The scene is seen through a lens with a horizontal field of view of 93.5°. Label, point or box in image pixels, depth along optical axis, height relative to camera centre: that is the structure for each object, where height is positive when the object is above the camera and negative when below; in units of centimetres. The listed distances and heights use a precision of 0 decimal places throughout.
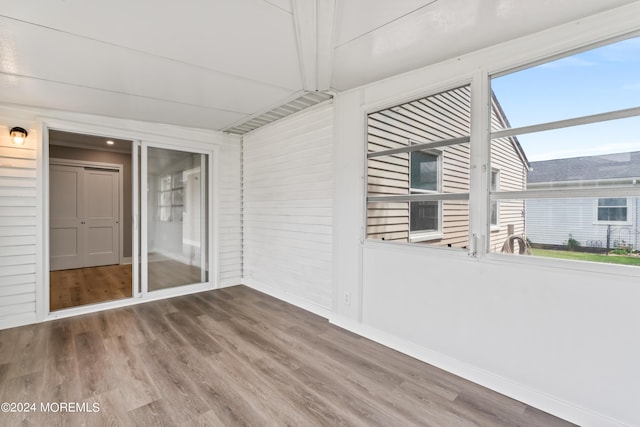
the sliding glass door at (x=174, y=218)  432 -13
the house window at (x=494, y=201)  237 +9
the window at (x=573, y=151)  185 +42
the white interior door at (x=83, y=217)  610 -17
